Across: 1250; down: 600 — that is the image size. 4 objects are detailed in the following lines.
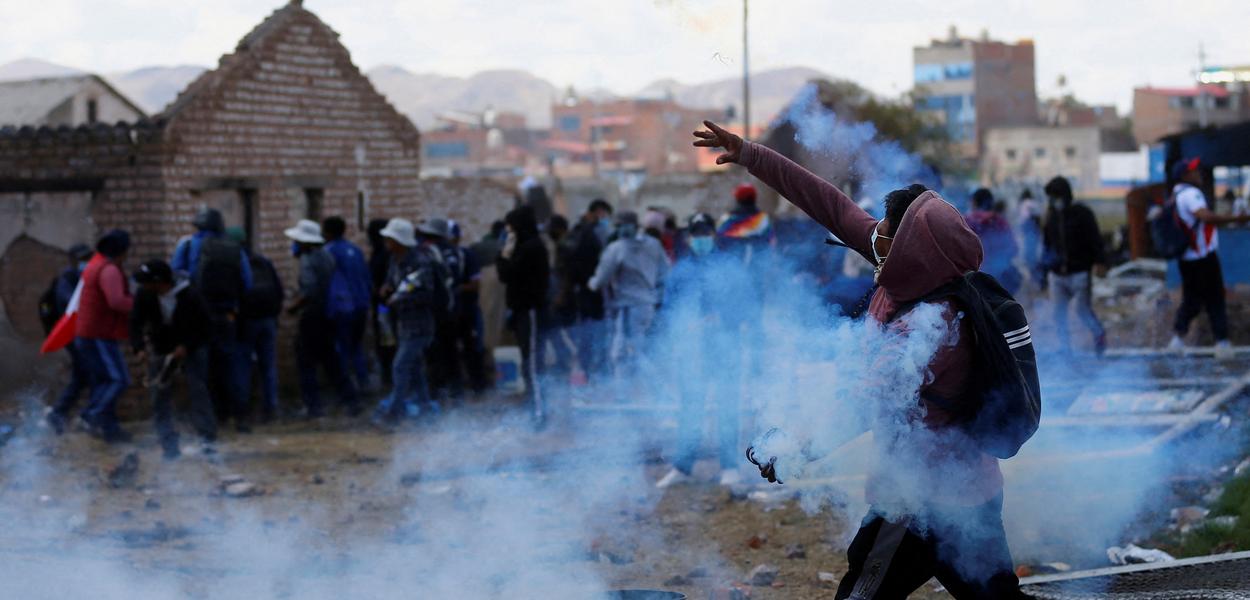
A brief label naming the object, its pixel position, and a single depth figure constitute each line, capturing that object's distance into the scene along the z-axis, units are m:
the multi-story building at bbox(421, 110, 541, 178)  81.81
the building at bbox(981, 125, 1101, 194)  75.19
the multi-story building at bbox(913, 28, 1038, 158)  80.94
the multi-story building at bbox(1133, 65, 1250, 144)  69.88
